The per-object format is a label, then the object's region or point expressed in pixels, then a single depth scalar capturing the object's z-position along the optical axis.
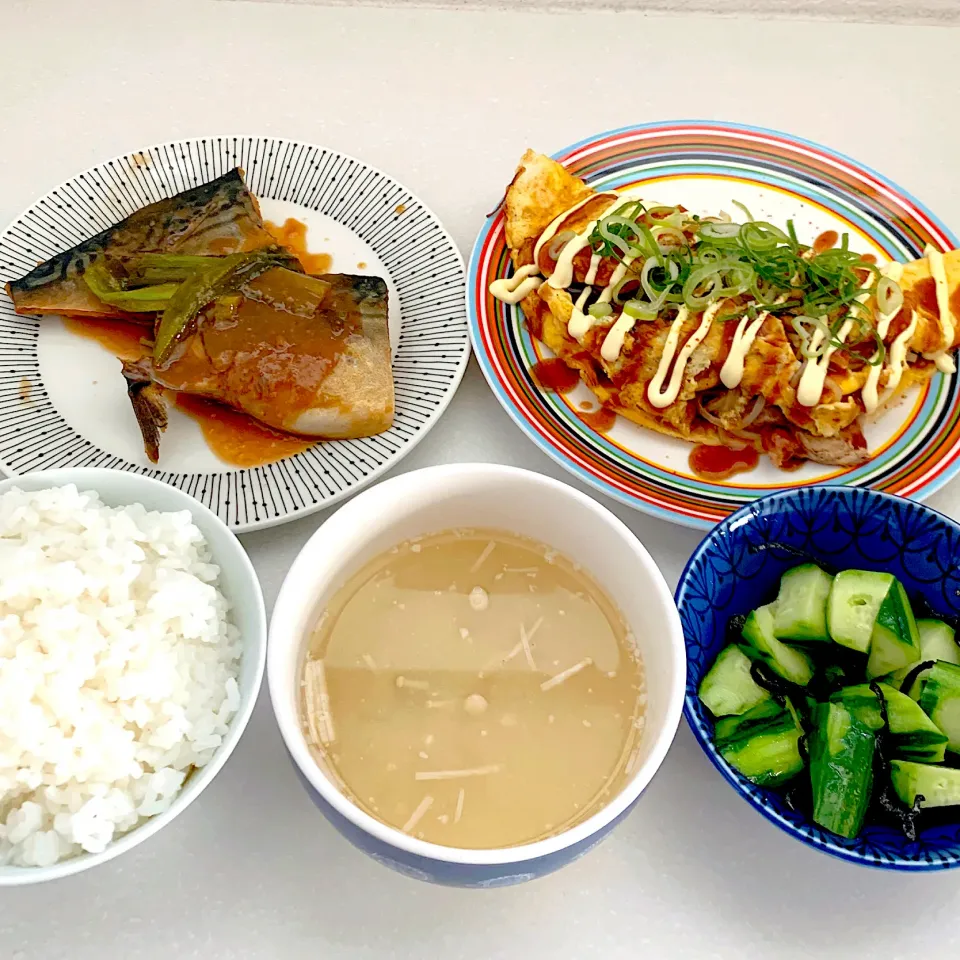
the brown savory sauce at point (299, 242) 0.50
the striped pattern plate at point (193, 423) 0.44
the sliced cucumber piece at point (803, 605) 0.37
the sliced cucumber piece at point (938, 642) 0.38
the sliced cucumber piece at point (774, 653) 0.37
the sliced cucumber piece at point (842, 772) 0.34
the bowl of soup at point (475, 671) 0.31
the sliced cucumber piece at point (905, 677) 0.36
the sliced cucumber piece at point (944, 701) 0.36
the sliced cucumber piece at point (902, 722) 0.35
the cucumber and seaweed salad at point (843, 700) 0.35
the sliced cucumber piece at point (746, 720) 0.36
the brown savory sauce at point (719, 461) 0.45
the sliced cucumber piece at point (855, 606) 0.37
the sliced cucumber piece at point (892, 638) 0.36
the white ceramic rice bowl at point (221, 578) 0.34
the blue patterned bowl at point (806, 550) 0.38
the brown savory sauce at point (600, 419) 0.46
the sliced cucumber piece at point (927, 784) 0.34
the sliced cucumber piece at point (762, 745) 0.35
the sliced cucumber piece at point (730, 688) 0.36
